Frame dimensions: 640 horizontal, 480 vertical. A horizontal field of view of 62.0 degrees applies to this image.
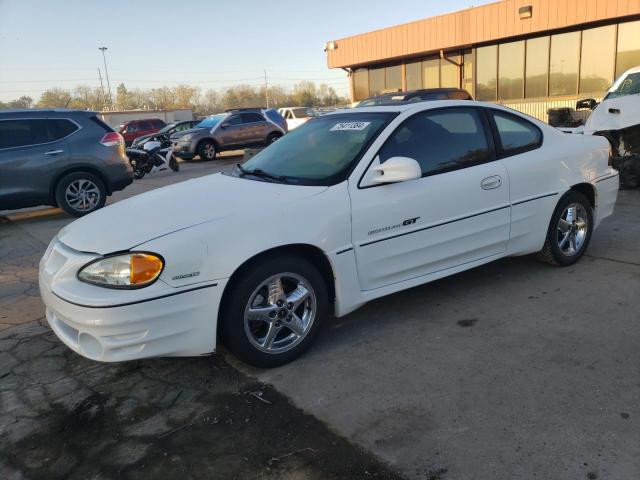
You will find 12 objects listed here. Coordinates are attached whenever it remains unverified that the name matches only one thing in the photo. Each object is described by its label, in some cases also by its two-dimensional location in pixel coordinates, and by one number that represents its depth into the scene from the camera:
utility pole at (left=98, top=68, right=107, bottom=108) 89.12
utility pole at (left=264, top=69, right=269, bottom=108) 93.63
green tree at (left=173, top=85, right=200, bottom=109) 102.78
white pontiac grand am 2.95
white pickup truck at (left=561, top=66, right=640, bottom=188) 7.82
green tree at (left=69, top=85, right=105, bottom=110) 90.62
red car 24.91
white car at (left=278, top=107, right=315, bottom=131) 24.25
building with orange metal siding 16.47
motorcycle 14.61
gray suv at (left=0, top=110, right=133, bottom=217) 8.21
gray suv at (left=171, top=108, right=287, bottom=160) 18.73
